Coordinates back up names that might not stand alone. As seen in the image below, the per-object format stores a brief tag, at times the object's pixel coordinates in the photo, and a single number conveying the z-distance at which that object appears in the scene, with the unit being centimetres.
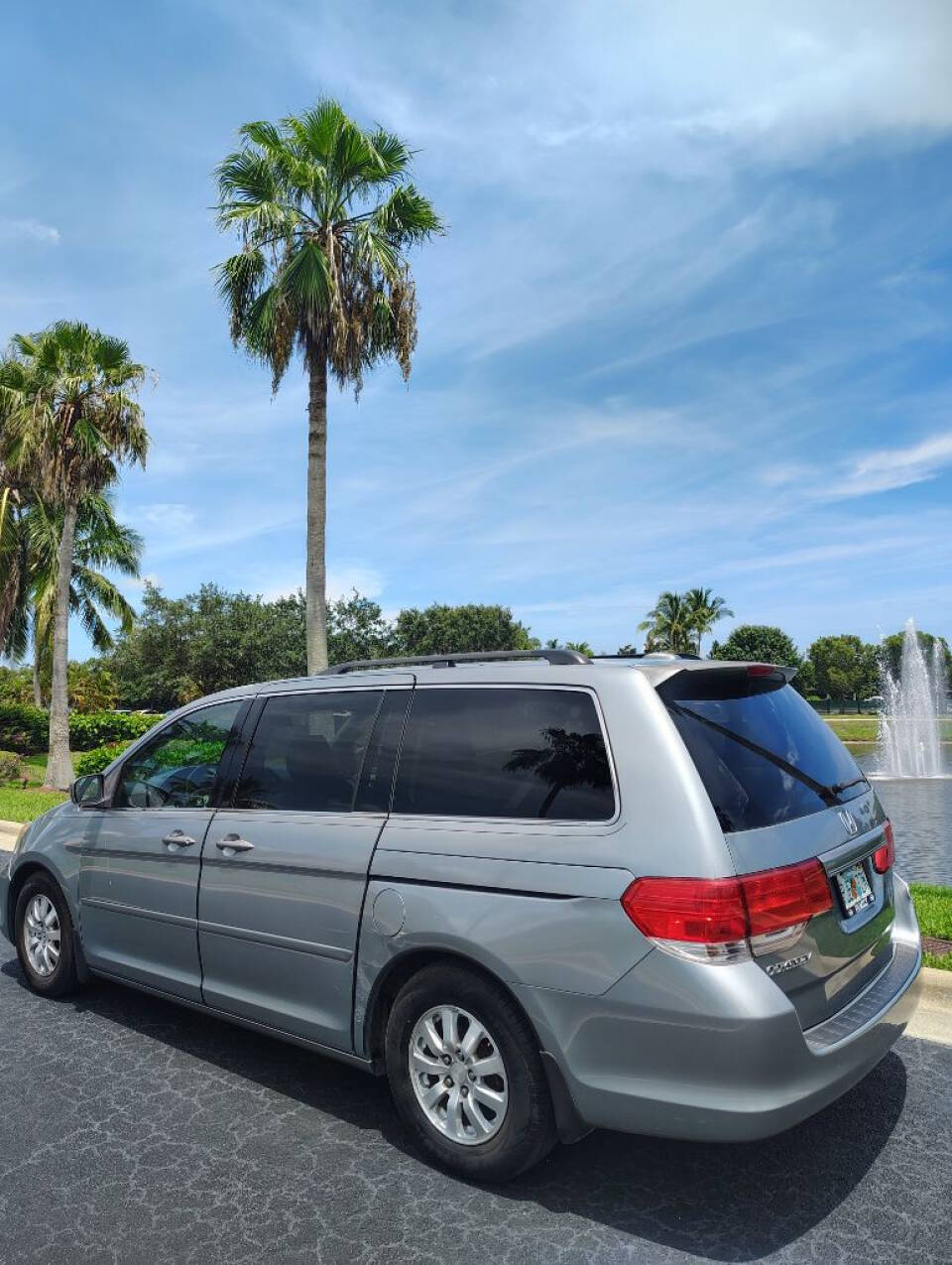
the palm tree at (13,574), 2617
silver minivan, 280
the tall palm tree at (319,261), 1498
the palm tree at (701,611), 8038
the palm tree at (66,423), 1920
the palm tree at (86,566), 2706
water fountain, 2938
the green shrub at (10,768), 2119
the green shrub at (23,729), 3147
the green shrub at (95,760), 1984
